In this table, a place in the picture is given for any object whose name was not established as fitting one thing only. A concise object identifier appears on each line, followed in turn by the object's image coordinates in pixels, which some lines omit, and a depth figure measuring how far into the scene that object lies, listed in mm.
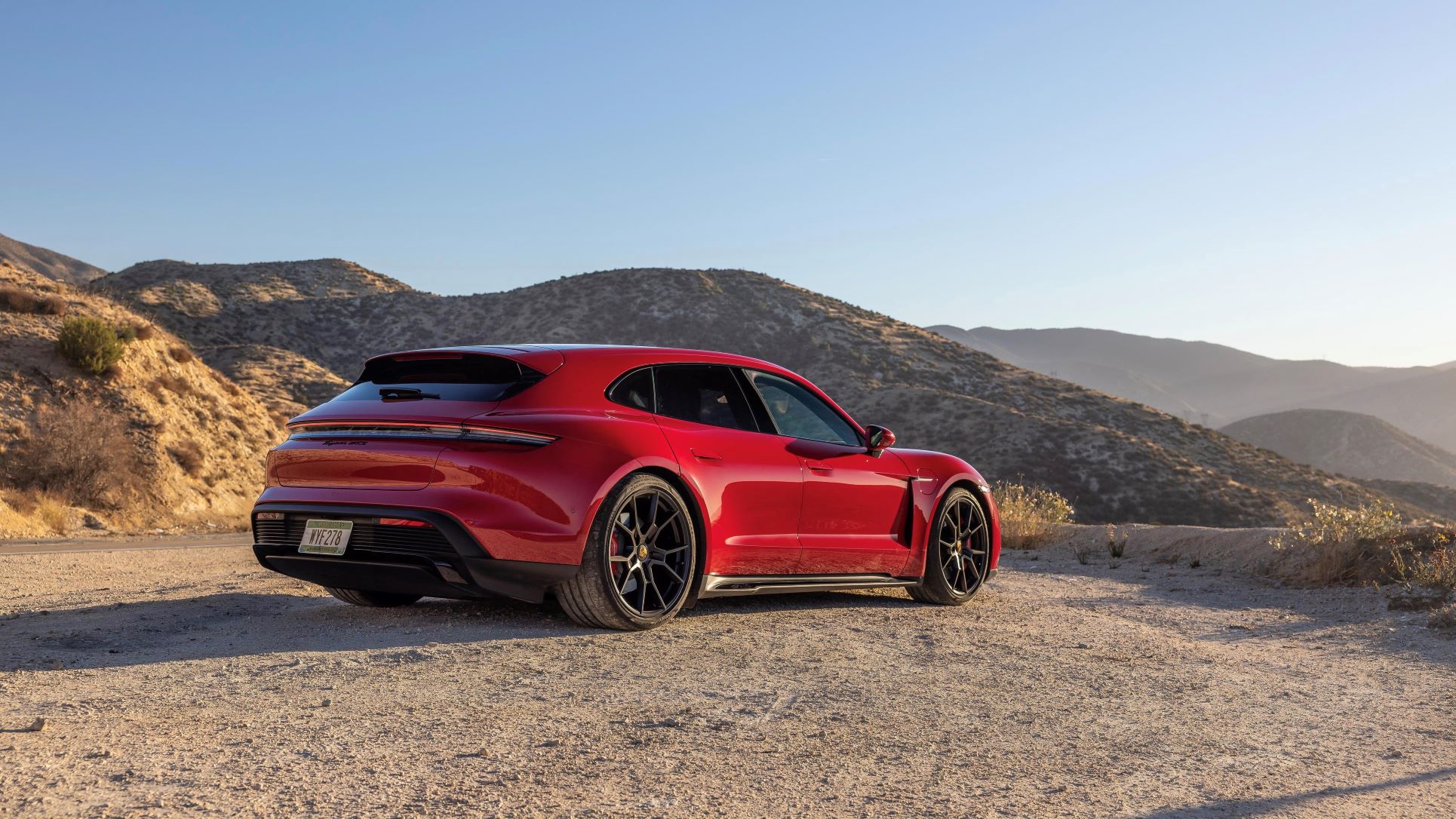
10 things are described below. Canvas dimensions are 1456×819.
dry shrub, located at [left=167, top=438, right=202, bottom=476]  25344
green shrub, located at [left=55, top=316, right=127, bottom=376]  25172
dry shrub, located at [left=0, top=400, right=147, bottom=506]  21109
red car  6262
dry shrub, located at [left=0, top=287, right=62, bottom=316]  26484
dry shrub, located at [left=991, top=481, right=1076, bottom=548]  16969
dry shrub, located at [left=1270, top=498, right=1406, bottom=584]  11602
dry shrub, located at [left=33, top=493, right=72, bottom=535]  19375
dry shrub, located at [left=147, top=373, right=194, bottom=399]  27328
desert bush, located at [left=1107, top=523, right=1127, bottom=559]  15117
